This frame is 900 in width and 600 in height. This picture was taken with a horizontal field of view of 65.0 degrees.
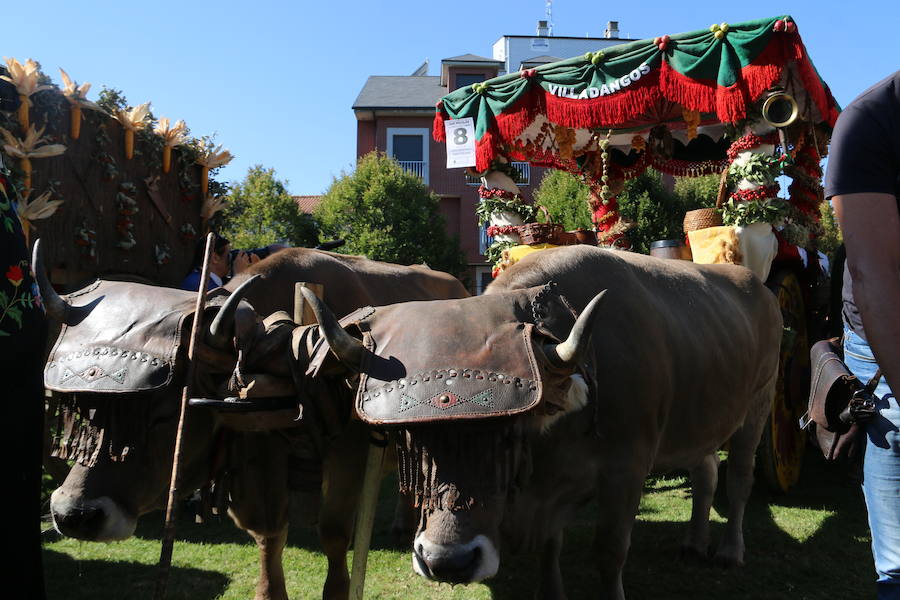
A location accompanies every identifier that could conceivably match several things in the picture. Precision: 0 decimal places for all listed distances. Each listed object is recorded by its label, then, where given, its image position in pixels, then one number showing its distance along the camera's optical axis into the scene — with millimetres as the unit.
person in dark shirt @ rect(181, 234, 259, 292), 5134
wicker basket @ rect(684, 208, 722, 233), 6078
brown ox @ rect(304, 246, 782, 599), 2367
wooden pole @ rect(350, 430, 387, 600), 2955
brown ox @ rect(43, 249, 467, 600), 2570
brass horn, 5707
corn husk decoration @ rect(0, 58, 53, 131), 4203
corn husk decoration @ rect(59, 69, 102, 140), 4605
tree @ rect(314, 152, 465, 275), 23266
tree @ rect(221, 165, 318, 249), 23922
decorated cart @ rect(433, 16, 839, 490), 5734
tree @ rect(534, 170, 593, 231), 19625
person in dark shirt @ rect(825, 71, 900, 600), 1898
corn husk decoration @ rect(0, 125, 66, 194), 4090
